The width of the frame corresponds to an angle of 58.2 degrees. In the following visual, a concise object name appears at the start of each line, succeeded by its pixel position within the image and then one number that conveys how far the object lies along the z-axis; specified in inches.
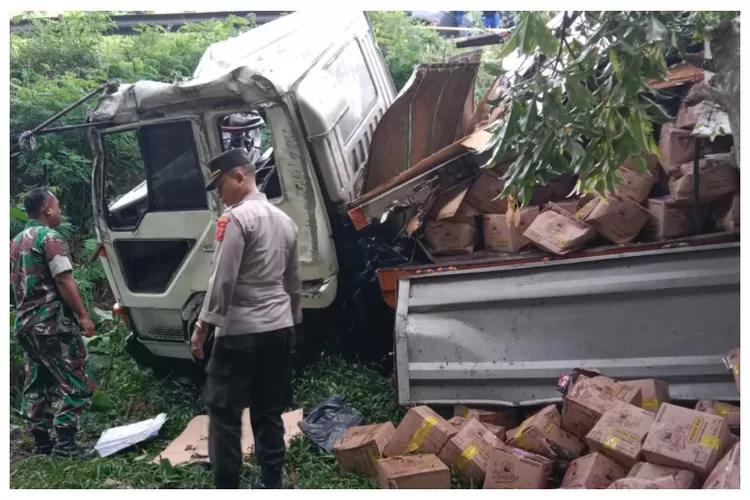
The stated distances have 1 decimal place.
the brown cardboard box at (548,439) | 90.8
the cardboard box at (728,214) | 93.0
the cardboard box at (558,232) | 98.3
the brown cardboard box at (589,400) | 88.4
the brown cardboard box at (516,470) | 88.4
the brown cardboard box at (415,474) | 89.8
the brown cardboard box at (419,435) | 93.7
